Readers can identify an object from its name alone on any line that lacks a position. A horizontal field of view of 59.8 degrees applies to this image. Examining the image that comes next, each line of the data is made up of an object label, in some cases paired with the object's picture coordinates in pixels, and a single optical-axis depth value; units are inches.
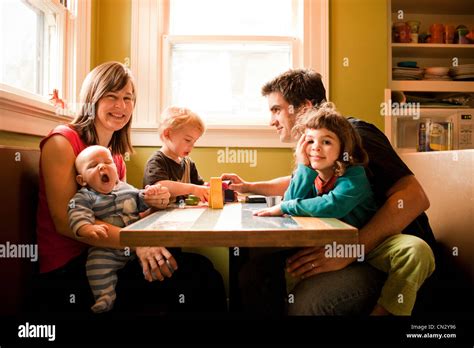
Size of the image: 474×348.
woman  57.3
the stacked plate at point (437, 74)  121.3
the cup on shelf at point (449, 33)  125.0
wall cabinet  117.5
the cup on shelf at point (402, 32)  121.3
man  52.9
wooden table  42.1
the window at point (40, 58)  72.7
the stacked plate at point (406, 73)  119.8
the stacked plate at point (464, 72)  119.9
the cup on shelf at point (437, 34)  125.1
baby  55.7
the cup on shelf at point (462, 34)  122.6
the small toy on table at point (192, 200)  70.9
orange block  65.5
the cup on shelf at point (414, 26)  122.8
